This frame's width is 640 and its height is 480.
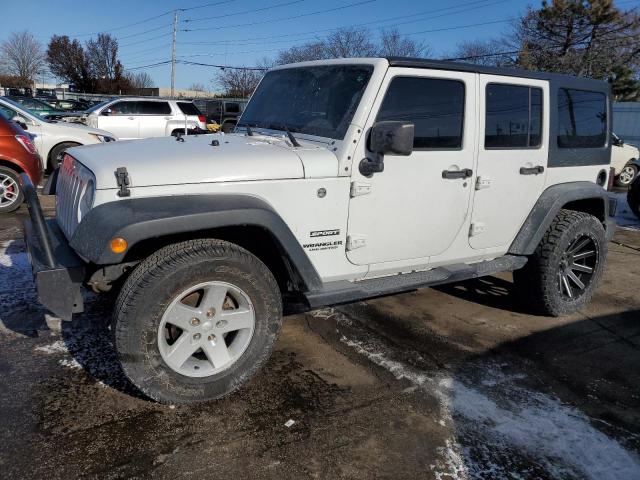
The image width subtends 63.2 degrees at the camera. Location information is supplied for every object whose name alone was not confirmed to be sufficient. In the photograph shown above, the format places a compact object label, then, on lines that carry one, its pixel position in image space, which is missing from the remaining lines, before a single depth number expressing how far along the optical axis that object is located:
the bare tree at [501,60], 30.61
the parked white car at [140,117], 15.21
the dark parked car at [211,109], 22.23
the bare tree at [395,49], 40.16
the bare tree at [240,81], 46.62
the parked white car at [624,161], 13.55
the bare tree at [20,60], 66.50
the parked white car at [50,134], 10.07
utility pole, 43.15
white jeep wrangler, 2.72
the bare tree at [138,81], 61.19
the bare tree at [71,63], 55.56
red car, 7.21
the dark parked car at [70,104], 26.91
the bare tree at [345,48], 41.94
